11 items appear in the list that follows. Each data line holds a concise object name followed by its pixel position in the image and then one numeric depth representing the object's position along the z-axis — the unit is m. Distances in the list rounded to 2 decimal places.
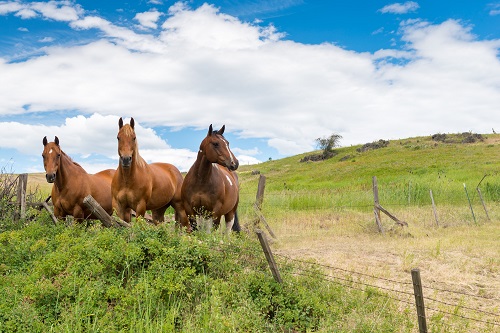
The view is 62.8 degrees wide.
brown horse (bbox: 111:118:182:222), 7.87
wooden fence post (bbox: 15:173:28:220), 11.34
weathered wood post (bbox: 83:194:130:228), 7.06
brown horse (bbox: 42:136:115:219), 8.80
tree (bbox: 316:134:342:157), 67.88
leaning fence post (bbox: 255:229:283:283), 5.66
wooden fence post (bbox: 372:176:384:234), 15.48
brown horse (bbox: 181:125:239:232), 8.70
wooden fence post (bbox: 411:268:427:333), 4.94
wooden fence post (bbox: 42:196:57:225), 9.47
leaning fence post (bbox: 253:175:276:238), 13.69
